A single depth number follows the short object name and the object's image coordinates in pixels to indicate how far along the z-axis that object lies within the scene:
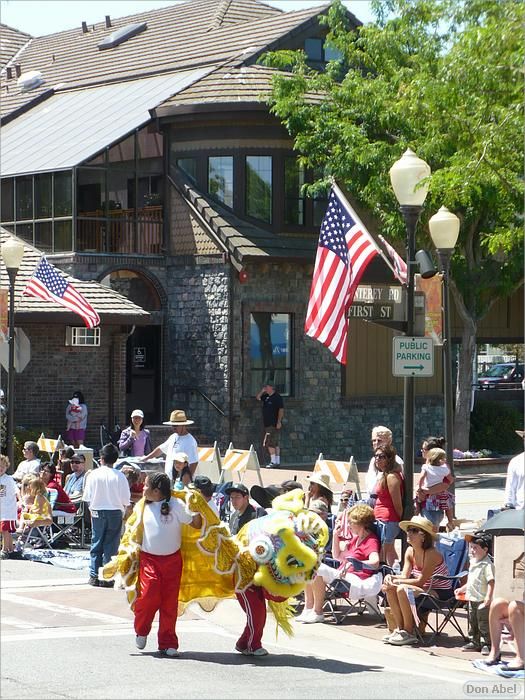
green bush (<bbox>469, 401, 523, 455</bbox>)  32.19
